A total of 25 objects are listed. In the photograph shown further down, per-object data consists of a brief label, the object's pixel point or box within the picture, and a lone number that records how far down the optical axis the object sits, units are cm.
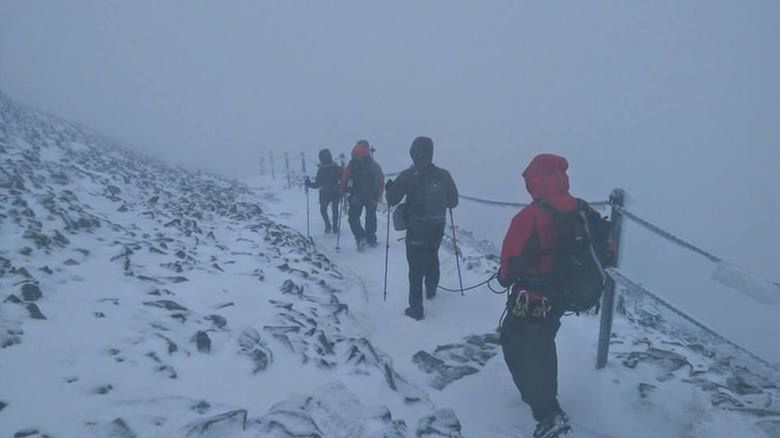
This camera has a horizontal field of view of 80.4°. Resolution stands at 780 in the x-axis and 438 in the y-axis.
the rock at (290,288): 695
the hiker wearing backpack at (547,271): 423
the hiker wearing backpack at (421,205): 694
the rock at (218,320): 534
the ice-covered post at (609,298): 481
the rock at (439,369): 557
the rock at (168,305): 540
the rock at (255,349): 464
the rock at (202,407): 363
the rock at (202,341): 468
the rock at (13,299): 458
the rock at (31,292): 482
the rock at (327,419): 356
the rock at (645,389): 493
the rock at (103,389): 358
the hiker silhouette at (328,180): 1238
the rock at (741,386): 488
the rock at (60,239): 684
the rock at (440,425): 414
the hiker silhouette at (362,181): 1048
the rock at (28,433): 295
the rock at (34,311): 445
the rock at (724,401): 453
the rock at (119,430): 316
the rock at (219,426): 331
